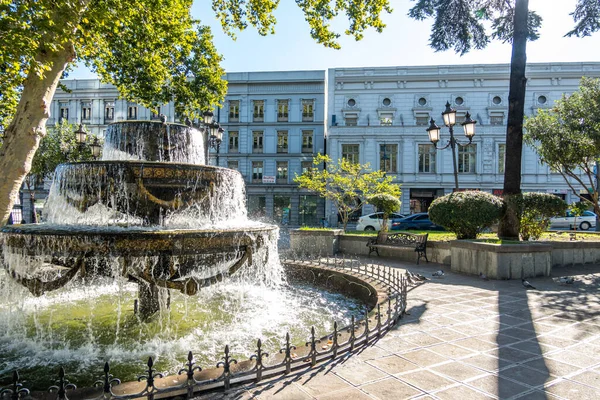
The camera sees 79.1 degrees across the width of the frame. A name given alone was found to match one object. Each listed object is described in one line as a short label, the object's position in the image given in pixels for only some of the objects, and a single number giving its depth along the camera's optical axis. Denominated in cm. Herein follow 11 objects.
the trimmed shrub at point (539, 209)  998
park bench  1105
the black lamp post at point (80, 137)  1360
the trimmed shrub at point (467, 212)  1012
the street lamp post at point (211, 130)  1211
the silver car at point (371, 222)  2359
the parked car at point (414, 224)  2217
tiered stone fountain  388
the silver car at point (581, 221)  2439
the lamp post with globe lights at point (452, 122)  1097
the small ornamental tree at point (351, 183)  1789
